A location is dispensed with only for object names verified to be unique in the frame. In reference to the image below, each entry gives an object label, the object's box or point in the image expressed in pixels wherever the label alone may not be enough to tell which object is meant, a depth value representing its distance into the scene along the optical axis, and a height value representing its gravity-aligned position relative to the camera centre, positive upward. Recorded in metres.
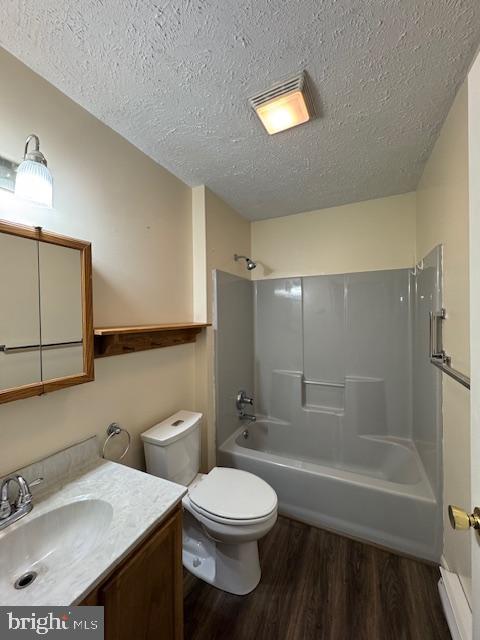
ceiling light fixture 1.08 +0.98
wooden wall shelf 1.23 -0.10
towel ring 1.29 -0.57
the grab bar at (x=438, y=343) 1.28 -0.15
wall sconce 0.91 +0.51
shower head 2.38 +0.55
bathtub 1.52 -1.18
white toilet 1.27 -0.98
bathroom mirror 0.91 +0.04
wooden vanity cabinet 0.72 -0.86
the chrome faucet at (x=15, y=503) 0.84 -0.62
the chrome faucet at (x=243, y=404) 2.36 -0.80
